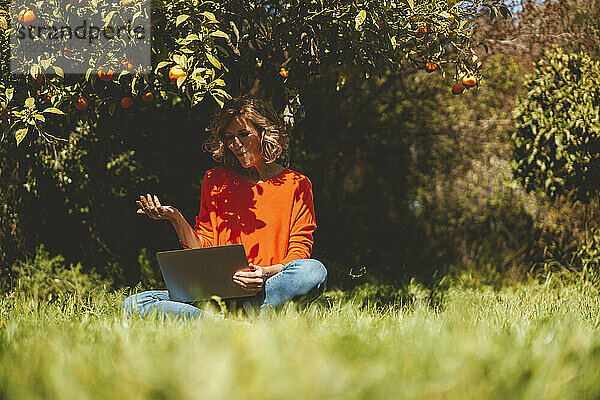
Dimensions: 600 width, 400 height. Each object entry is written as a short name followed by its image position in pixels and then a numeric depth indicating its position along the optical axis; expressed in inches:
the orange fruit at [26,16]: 86.4
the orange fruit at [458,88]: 112.4
